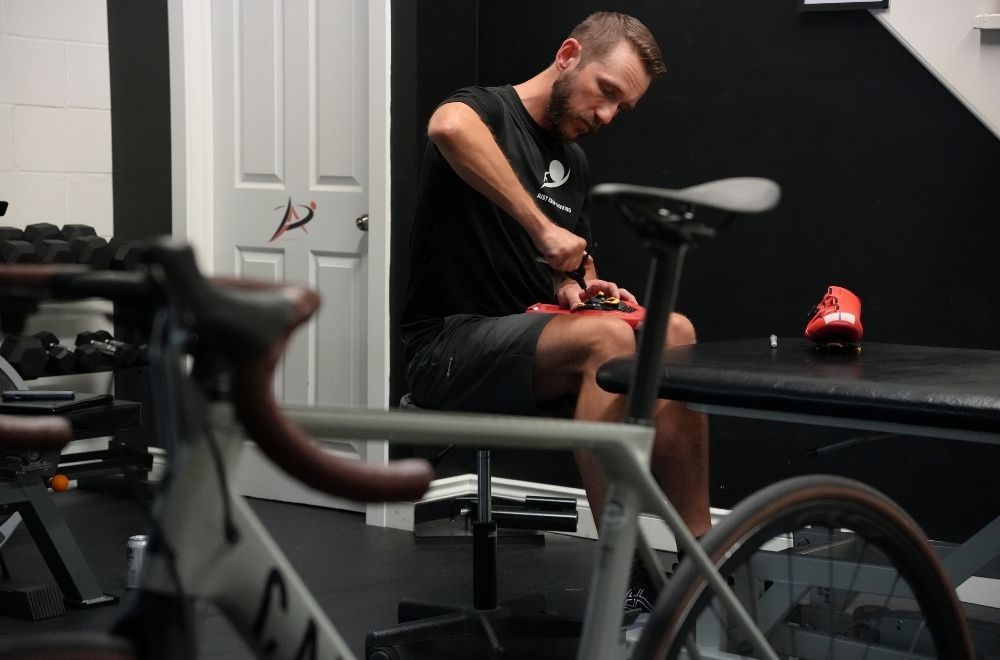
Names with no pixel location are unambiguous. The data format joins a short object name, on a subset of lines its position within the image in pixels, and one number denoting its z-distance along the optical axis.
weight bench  3.00
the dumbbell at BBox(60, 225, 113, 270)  4.01
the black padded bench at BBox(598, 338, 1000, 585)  1.76
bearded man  2.37
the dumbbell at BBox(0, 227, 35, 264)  3.88
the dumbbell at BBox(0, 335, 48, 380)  3.80
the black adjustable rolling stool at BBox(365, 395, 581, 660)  2.58
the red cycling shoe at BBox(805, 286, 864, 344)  2.32
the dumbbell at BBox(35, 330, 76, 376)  3.96
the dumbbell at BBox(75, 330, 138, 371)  4.05
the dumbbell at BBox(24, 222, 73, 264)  3.96
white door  4.01
